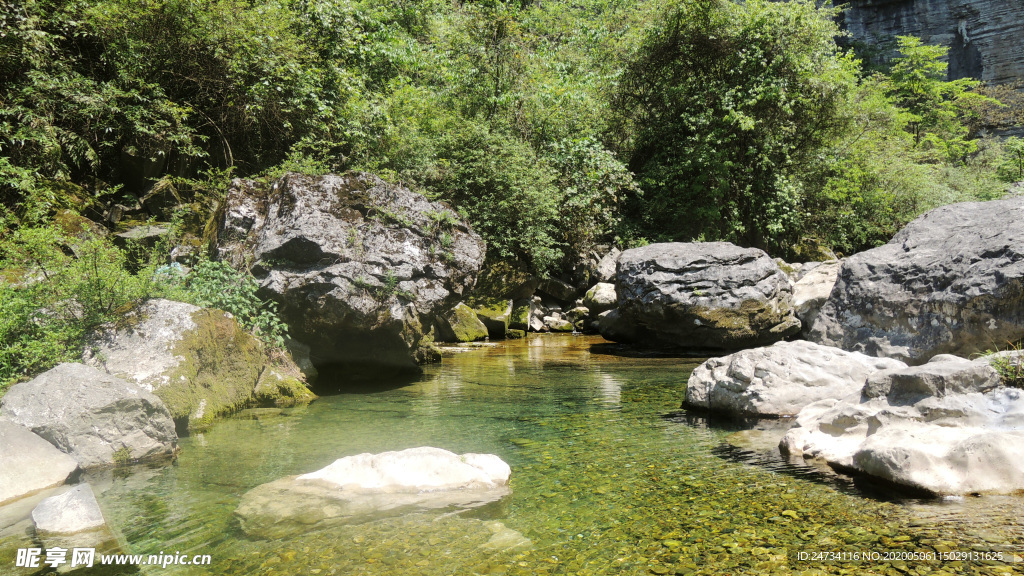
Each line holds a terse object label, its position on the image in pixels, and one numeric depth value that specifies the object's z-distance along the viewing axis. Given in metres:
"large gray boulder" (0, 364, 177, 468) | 4.78
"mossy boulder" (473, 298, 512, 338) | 15.95
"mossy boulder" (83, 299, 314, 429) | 6.17
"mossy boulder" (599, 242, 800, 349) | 11.88
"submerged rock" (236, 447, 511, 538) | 3.80
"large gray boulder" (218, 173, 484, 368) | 8.45
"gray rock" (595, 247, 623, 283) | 18.12
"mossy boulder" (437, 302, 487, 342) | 14.58
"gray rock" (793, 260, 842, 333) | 12.02
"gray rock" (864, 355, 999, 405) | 4.61
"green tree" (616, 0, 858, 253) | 17.70
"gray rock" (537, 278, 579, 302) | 18.55
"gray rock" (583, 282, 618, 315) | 16.55
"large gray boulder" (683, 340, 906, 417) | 6.43
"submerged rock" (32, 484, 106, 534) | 3.52
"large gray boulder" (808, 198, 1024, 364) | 7.21
